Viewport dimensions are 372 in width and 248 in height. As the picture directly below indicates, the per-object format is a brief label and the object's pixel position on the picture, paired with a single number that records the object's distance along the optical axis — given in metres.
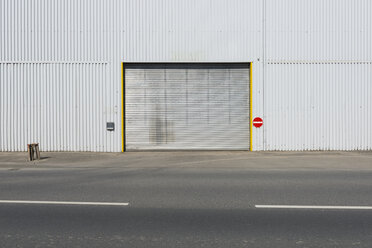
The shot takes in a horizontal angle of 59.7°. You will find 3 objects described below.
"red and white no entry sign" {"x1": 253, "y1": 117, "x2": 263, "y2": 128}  17.12
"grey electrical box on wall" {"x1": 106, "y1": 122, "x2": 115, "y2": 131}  16.97
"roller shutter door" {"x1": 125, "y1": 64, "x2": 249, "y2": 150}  17.44
